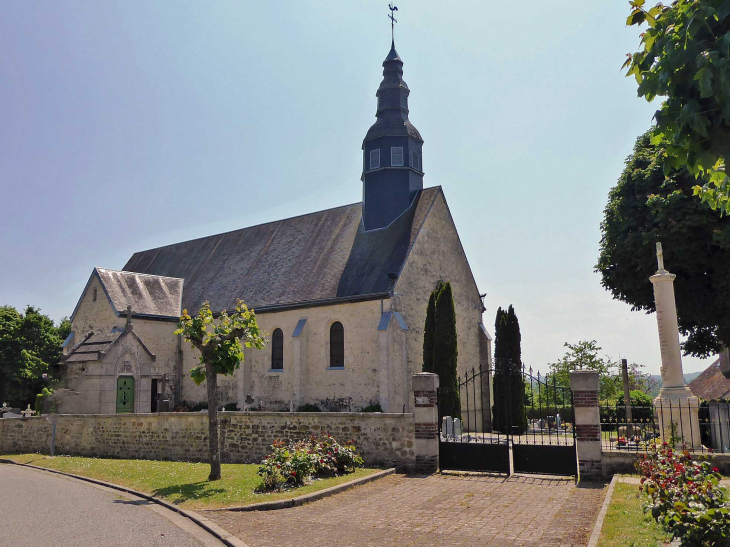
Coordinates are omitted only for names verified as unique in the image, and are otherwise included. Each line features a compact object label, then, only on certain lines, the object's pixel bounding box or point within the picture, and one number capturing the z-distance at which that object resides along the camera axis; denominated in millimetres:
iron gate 12430
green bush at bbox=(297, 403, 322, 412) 24055
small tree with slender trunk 13445
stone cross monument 12469
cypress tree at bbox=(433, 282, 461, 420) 20953
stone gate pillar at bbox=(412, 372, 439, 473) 13195
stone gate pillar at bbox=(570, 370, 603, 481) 11734
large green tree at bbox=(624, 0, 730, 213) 4043
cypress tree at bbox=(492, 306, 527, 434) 23812
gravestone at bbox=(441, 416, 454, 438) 16697
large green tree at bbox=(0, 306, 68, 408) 38625
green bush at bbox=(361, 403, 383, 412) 22125
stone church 23500
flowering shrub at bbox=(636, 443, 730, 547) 5594
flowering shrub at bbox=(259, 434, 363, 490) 11578
